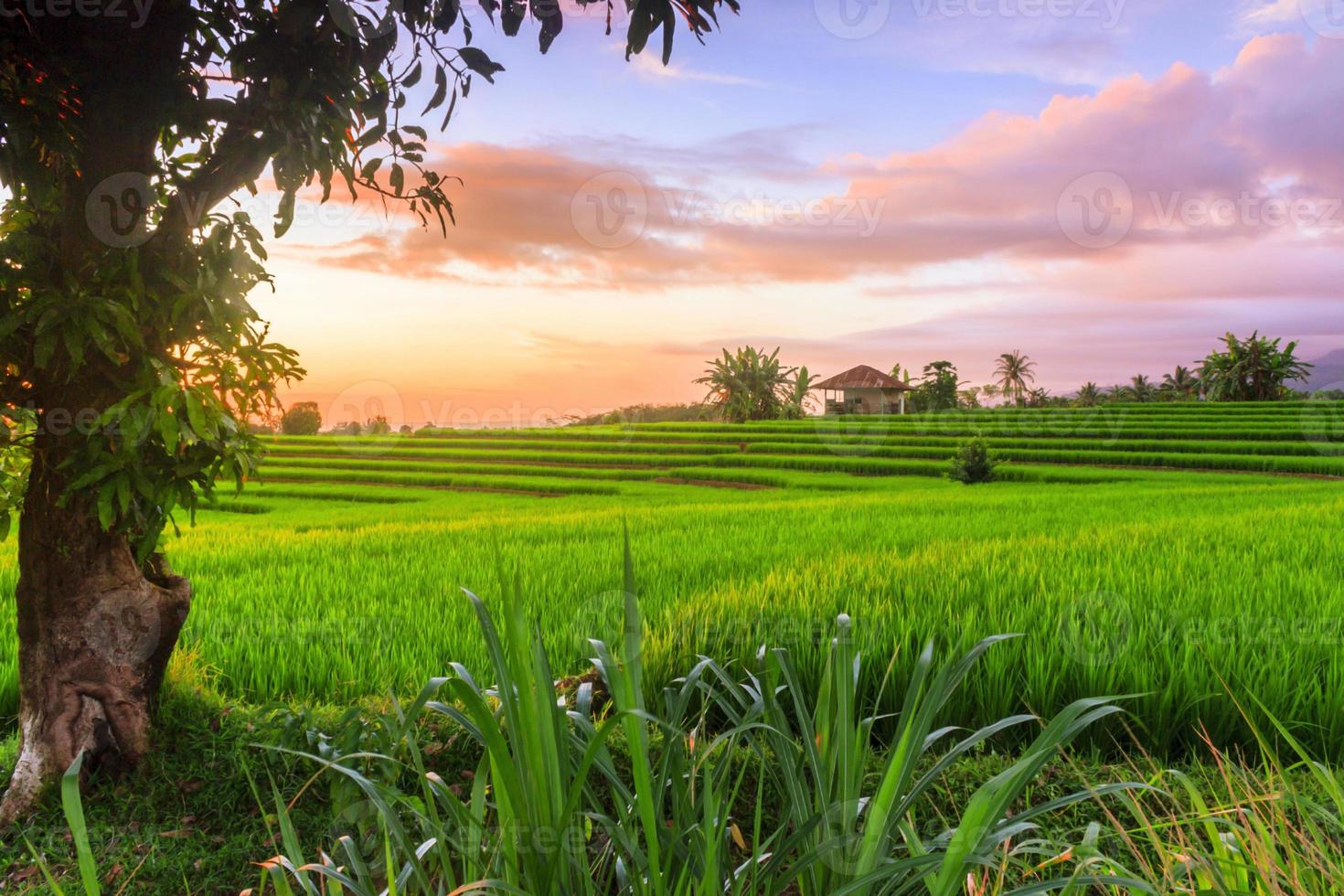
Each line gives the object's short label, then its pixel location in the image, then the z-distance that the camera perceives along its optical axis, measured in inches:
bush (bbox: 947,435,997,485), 701.9
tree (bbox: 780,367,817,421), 1780.3
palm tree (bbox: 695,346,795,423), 1755.7
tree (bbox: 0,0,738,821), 88.1
